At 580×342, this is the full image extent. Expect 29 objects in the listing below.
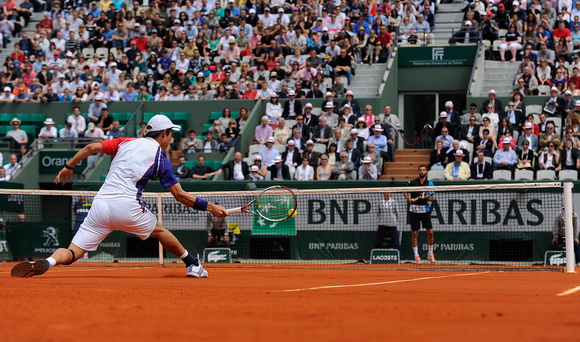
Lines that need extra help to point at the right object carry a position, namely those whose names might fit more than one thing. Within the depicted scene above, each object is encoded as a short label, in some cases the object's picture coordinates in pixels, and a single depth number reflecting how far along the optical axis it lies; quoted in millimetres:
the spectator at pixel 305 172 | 20172
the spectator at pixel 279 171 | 20312
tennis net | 17953
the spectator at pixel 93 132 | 23484
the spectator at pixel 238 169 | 20578
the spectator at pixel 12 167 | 22973
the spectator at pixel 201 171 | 20781
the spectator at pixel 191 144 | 22405
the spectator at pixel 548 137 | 19969
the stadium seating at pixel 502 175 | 18984
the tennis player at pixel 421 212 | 17859
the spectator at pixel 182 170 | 21078
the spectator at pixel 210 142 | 22319
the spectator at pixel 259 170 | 20312
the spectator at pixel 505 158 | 19438
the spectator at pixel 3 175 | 22395
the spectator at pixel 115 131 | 23244
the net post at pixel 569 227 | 13812
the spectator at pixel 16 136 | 24078
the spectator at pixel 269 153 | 21206
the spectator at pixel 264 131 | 22484
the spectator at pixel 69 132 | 23938
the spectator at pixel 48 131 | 24094
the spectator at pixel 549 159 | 19281
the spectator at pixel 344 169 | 19953
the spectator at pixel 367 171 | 19875
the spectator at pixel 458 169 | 19344
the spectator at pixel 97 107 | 24625
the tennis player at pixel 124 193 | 9953
